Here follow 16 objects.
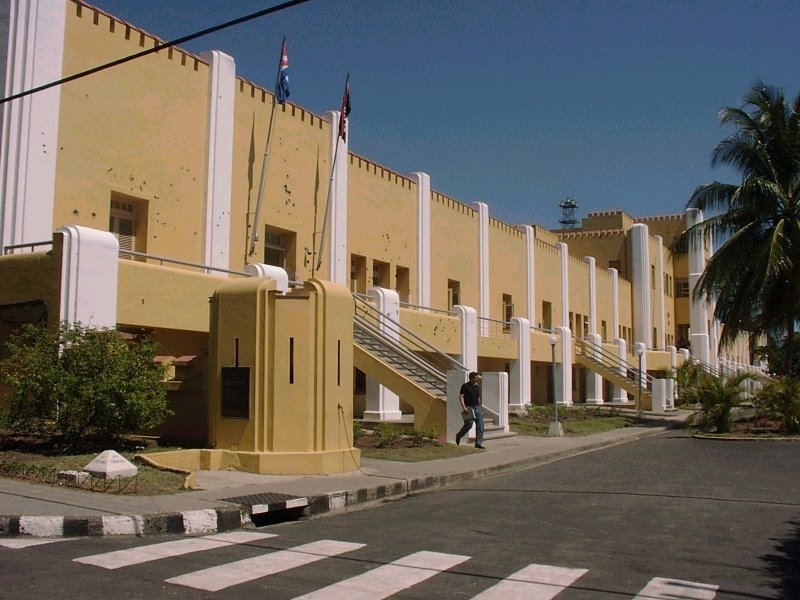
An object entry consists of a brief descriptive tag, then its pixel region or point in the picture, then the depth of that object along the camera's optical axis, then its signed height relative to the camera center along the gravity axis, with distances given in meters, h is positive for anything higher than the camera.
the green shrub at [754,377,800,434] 24.64 +0.02
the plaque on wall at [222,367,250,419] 13.95 +0.08
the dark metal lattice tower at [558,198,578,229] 72.44 +15.80
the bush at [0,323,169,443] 12.90 +0.18
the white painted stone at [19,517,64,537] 8.81 -1.35
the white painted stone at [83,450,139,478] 11.27 -0.92
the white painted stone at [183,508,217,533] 9.53 -1.39
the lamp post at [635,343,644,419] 34.16 -0.18
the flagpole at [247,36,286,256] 23.14 +5.48
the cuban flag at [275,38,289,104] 22.84 +8.39
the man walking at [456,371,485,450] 19.11 -0.05
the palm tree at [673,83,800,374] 28.75 +6.39
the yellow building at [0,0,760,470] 14.66 +4.59
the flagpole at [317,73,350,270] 24.94 +8.04
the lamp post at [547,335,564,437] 24.69 -0.85
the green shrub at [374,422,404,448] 17.89 -0.75
